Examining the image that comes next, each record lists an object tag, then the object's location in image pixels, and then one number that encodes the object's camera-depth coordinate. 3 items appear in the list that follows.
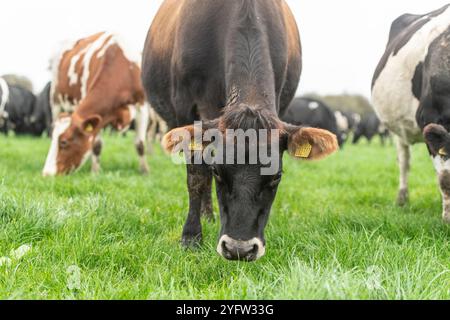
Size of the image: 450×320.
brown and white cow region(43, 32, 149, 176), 7.54
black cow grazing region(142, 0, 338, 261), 3.07
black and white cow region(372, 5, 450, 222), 4.25
